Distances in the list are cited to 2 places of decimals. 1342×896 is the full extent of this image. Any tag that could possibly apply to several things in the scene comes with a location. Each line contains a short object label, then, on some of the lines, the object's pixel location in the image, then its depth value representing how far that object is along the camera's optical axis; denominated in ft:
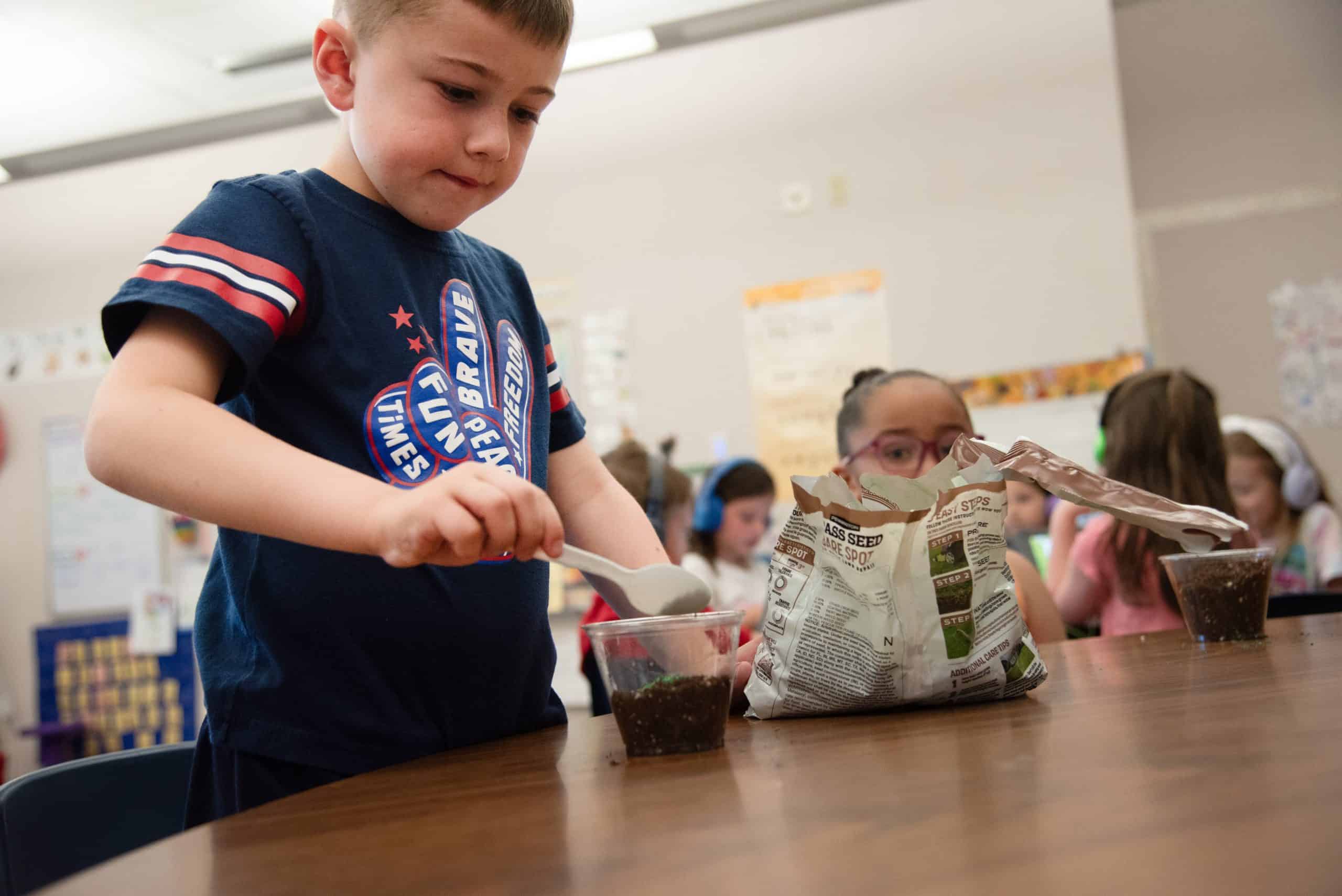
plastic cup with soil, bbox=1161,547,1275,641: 3.33
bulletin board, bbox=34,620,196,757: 14.69
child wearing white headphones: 9.10
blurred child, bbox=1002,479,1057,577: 10.34
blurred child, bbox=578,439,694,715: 8.21
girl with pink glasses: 5.18
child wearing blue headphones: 11.16
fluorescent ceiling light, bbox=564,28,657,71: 11.93
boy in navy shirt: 2.38
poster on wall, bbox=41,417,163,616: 14.78
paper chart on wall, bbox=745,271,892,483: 12.09
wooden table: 1.24
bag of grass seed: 2.51
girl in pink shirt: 6.27
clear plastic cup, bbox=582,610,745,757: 2.18
